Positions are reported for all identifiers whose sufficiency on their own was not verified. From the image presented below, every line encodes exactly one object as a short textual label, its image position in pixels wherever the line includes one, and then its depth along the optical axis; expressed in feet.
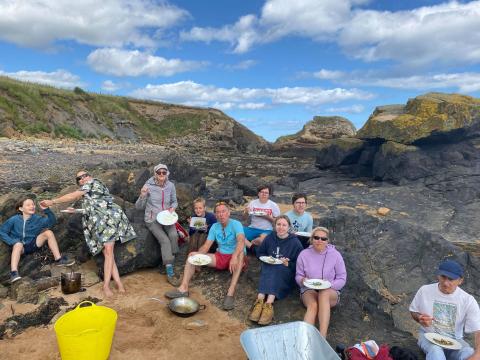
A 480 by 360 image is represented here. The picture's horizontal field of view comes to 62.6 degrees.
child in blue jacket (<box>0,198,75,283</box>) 22.25
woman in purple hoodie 17.62
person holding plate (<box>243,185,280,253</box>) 25.22
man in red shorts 21.49
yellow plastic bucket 14.20
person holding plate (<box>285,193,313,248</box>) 23.97
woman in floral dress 22.08
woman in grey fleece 24.56
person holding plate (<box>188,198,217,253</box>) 25.20
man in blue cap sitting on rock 14.60
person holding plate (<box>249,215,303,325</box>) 19.42
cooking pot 21.21
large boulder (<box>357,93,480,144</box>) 72.64
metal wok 19.80
